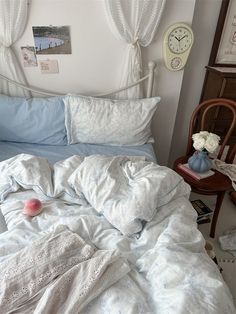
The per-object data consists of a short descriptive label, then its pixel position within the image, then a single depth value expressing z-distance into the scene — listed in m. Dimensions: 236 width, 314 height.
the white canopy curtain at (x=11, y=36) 1.68
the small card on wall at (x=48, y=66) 1.89
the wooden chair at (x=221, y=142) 1.60
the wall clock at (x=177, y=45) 1.73
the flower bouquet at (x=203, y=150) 1.53
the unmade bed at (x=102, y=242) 0.74
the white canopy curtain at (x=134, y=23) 1.68
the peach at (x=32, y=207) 1.10
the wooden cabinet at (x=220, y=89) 1.92
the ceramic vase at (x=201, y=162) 1.62
